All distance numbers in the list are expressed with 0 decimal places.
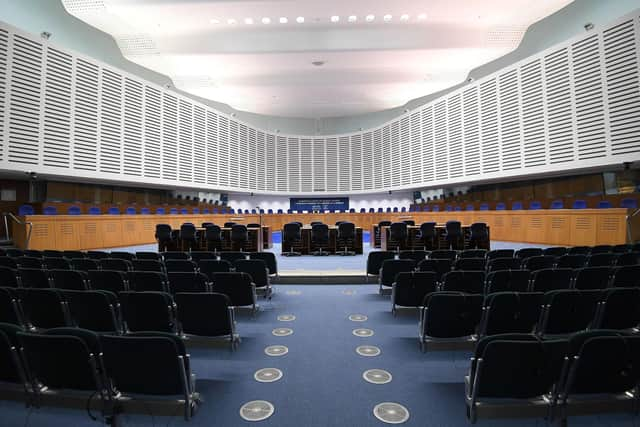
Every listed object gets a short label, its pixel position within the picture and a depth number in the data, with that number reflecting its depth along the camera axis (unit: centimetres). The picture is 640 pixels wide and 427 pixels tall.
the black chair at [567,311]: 236
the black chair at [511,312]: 235
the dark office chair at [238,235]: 833
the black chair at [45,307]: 243
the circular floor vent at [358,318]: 363
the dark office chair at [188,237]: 826
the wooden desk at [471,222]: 788
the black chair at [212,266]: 410
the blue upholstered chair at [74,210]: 1008
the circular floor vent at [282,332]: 320
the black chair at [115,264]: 412
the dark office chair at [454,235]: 800
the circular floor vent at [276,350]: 274
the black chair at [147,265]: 410
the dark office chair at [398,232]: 831
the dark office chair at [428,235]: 816
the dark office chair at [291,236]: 885
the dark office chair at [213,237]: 836
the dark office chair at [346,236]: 875
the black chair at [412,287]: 337
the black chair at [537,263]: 387
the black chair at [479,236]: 805
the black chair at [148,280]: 323
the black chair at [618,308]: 237
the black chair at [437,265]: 401
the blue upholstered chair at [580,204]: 948
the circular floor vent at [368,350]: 272
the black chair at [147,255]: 475
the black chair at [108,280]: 318
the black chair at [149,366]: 153
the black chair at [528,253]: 462
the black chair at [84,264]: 408
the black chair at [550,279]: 308
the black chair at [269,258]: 507
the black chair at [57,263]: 402
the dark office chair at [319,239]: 874
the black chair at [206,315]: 254
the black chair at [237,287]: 340
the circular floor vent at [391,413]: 181
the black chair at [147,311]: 243
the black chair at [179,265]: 402
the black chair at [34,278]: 322
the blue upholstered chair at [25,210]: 927
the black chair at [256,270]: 423
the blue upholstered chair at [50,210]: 956
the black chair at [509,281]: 308
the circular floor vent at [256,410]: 182
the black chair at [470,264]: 397
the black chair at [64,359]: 148
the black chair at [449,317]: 253
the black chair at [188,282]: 330
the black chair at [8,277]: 322
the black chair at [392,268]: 421
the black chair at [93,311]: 239
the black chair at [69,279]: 311
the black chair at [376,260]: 504
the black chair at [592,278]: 306
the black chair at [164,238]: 841
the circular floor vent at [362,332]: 316
